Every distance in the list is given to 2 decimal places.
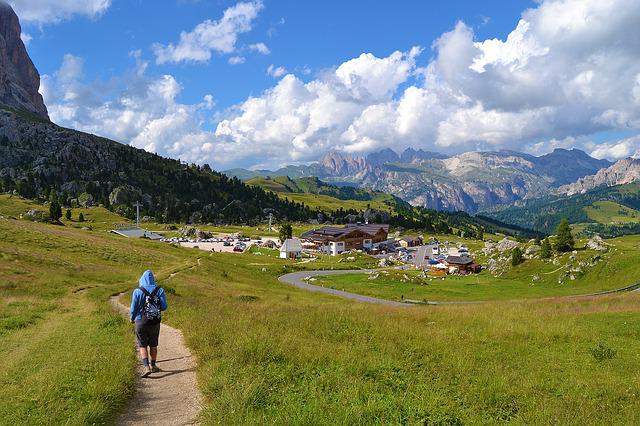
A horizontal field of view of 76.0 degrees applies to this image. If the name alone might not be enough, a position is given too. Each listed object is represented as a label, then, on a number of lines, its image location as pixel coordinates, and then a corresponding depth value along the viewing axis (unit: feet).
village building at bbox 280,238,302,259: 495.00
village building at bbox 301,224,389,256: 595.88
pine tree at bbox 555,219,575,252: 345.92
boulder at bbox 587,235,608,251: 320.97
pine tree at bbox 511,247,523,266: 360.75
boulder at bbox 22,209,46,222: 365.53
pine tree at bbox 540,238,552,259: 342.91
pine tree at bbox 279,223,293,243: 572.63
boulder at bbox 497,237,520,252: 458.91
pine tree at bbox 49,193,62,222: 439.63
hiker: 45.80
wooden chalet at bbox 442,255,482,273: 433.48
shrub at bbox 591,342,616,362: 52.07
